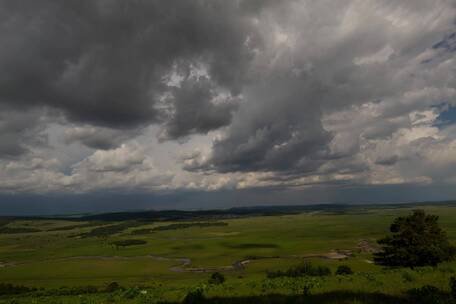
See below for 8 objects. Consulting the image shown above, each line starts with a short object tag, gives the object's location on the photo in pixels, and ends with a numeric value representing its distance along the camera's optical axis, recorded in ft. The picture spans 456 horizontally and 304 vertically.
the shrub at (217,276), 227.79
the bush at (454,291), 42.65
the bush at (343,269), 204.44
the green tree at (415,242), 174.09
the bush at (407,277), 69.34
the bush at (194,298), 62.07
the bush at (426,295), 45.90
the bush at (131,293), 80.34
